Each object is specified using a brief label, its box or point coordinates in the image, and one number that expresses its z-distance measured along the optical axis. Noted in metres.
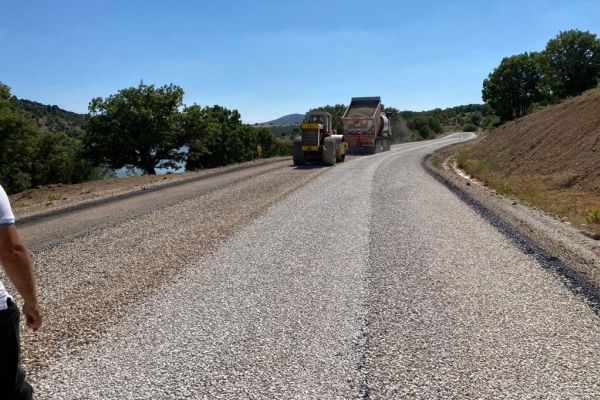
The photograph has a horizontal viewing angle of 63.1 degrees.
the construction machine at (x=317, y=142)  26.45
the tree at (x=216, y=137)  40.28
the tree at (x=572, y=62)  36.91
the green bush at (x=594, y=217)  11.38
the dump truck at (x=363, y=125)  37.00
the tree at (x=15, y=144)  35.03
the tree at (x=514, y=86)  52.97
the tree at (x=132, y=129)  35.44
